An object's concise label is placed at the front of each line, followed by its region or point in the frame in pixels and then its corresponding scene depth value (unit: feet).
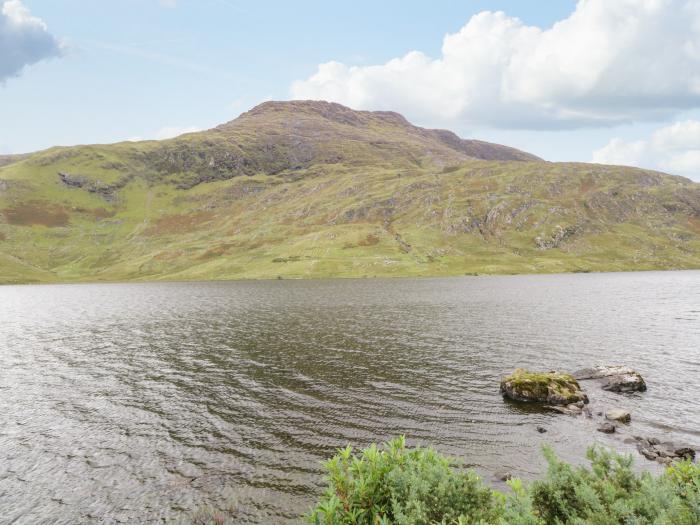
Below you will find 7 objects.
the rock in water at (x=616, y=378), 131.64
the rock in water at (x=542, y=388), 121.70
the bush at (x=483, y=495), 34.83
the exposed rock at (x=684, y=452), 88.59
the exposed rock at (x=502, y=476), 79.30
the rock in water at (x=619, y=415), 108.17
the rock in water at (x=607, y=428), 101.42
